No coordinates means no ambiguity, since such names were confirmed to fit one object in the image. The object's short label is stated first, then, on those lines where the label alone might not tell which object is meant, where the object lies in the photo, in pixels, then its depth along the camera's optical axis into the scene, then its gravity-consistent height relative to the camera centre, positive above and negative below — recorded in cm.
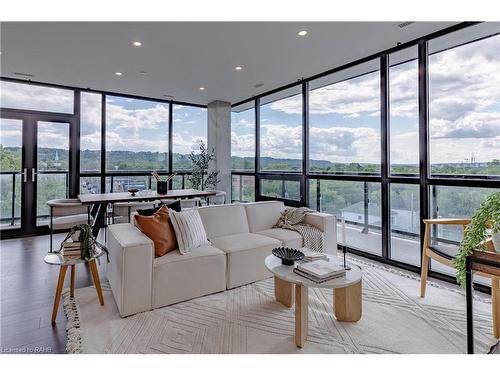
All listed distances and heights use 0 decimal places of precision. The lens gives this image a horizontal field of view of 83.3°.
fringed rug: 187 -102
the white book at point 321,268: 190 -55
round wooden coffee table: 187 -81
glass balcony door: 480 +40
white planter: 141 -25
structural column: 657 +124
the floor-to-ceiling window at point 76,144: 486 +91
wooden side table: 215 -57
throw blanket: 329 -45
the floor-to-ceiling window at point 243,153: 633 +87
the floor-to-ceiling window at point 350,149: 387 +62
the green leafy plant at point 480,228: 139 -20
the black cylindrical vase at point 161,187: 459 +4
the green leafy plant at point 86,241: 226 -43
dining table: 373 -12
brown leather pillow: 251 -38
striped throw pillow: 262 -39
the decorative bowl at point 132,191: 438 -2
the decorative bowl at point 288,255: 217 -52
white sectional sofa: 225 -63
